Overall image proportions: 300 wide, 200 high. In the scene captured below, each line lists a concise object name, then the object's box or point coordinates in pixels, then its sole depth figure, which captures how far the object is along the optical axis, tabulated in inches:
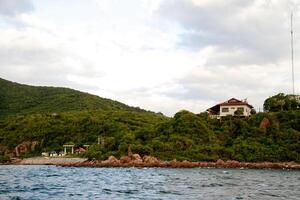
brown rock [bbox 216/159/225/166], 4938.0
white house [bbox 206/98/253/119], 5816.9
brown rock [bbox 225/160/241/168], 4861.2
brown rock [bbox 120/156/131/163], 5151.6
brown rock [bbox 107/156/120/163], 5211.6
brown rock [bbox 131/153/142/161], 5231.3
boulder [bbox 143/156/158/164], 5027.1
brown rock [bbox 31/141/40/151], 7691.9
